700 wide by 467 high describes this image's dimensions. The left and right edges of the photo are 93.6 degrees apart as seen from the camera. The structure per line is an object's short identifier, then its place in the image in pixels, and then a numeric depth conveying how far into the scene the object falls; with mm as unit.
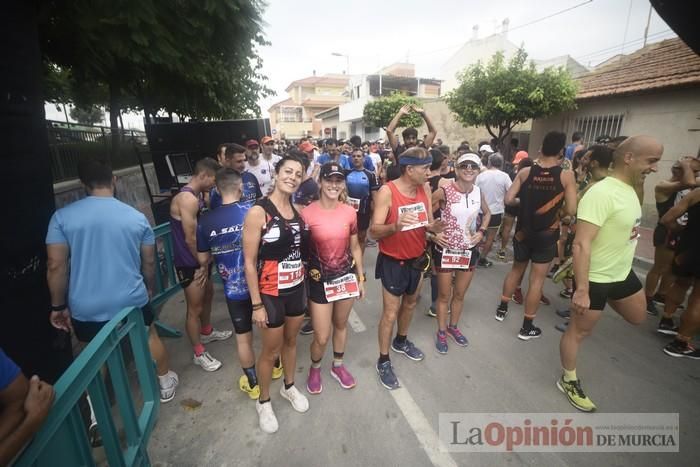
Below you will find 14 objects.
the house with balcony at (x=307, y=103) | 58219
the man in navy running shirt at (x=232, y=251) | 2816
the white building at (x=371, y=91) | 36250
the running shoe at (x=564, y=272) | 3318
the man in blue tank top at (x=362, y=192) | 5129
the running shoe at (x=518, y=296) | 4730
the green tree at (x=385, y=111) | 26984
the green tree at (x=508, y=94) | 11859
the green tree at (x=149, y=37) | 2916
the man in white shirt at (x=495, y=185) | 5680
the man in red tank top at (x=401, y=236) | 2896
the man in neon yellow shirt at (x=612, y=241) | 2572
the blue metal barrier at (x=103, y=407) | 1319
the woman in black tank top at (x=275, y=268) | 2434
